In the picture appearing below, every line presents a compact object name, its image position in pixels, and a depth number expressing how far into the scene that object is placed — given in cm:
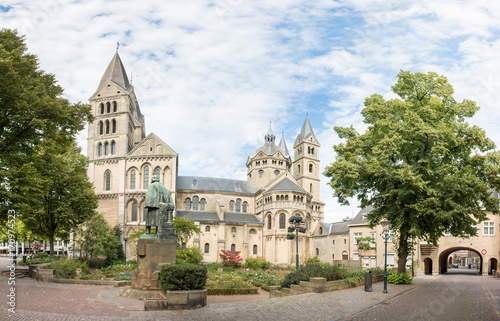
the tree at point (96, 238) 4619
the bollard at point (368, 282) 1970
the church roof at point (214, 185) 6558
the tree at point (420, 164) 2216
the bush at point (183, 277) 1455
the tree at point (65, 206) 3572
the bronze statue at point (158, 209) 1817
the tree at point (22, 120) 1984
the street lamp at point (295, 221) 2523
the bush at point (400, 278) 2361
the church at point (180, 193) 5675
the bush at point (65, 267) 2764
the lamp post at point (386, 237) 1897
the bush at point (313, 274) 2044
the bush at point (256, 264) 5397
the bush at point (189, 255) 4638
